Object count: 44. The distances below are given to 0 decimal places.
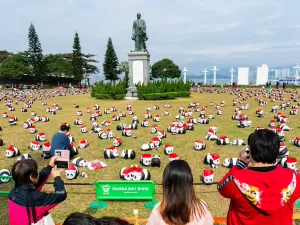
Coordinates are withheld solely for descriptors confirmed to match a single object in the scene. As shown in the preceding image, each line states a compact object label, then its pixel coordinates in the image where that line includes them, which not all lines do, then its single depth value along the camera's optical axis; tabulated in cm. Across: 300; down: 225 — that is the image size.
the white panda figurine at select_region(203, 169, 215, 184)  796
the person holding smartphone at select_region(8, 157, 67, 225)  359
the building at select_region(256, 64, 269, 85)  8281
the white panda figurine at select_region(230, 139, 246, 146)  1236
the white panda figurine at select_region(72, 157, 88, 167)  976
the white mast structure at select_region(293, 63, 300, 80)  8191
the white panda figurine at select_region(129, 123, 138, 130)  1612
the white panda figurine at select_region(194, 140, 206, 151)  1182
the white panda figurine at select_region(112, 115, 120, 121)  1898
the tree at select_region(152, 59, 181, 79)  10862
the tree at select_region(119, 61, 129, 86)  7402
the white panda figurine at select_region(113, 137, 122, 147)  1240
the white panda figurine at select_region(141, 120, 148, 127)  1672
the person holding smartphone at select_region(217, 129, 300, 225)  300
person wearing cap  934
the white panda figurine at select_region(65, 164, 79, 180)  859
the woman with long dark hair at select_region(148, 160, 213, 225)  286
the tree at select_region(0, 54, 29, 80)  7044
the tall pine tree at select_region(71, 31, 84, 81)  7169
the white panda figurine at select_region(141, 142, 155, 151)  1173
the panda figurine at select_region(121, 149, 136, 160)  1061
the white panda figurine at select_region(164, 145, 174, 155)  1103
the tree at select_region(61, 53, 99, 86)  9181
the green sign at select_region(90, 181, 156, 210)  677
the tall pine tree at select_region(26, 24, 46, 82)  6406
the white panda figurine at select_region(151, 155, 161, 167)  960
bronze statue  3188
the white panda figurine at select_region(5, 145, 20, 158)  1114
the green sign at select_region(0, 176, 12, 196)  737
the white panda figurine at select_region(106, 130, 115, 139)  1394
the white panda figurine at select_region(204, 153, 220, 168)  954
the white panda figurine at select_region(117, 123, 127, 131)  1574
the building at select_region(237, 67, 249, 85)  8334
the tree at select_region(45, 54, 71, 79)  8225
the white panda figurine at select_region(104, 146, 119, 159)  1066
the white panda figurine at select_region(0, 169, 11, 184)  840
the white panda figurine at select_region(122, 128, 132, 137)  1442
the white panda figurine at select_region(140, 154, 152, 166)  963
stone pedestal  3198
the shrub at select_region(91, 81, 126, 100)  3281
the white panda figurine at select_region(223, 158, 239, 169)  941
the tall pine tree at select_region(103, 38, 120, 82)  7900
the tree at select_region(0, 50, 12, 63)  8244
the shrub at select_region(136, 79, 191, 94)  3088
